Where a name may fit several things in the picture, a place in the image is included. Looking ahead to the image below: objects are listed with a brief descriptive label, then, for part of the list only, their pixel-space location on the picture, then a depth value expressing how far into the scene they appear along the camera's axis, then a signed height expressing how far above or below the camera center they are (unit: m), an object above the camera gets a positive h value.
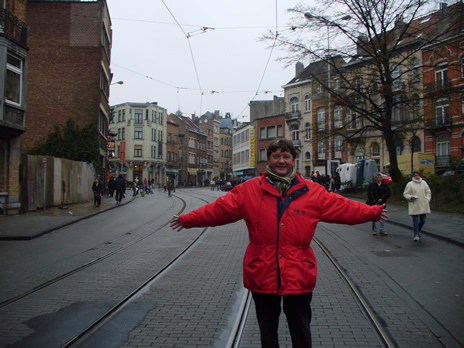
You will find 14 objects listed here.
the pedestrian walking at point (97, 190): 23.06 -0.51
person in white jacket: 10.62 -0.44
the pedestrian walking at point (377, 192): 11.87 -0.29
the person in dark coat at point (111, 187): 31.21 -0.47
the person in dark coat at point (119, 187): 27.48 -0.42
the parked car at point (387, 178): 28.59 +0.23
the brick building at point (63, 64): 35.19 +9.57
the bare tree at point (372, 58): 22.77 +6.79
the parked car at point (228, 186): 51.09 -0.59
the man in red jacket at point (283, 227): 3.04 -0.33
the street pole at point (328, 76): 23.76 +6.08
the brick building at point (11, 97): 17.48 +3.49
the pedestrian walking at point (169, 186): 37.64 -0.47
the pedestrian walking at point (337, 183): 30.06 -0.09
